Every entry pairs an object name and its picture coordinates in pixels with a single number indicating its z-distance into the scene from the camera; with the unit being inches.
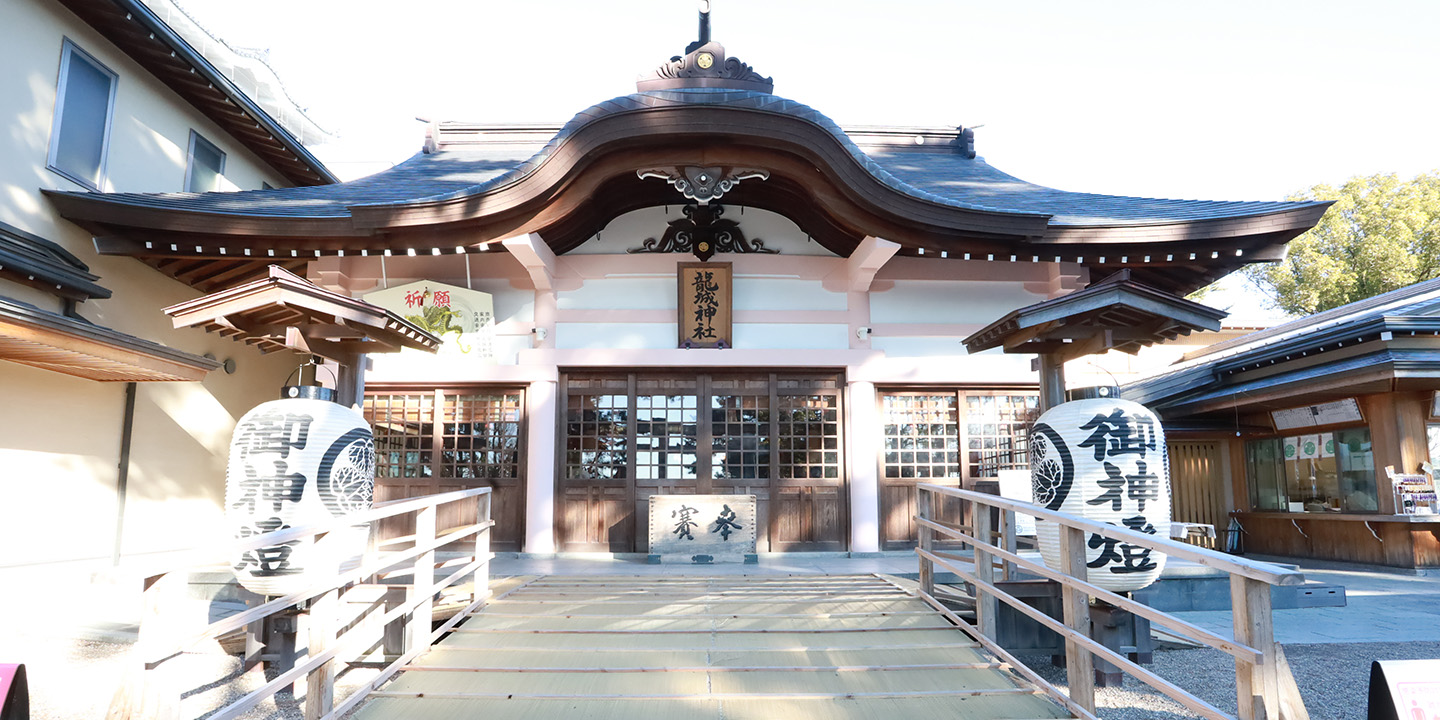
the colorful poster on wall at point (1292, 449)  392.2
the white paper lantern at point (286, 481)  175.8
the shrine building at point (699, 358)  325.1
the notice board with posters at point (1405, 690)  97.7
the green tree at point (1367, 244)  705.6
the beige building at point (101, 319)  248.4
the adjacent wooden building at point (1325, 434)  326.3
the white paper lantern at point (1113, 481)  179.3
